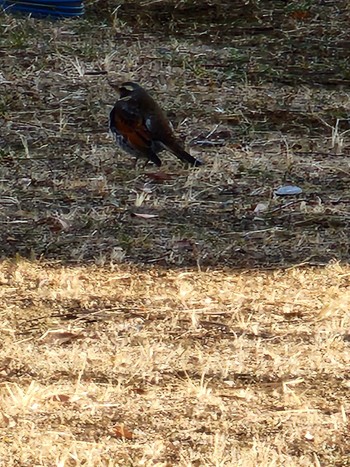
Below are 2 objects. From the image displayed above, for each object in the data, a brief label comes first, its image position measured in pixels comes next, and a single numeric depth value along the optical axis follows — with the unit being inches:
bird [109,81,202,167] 573.9
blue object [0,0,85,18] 831.1
